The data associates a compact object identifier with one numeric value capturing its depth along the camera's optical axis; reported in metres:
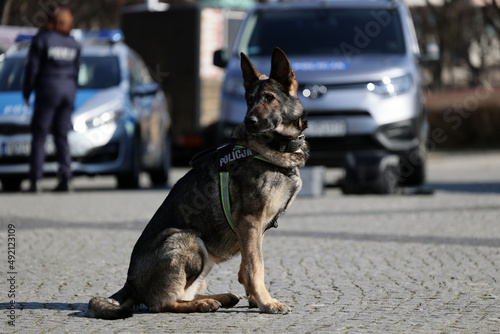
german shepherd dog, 5.20
